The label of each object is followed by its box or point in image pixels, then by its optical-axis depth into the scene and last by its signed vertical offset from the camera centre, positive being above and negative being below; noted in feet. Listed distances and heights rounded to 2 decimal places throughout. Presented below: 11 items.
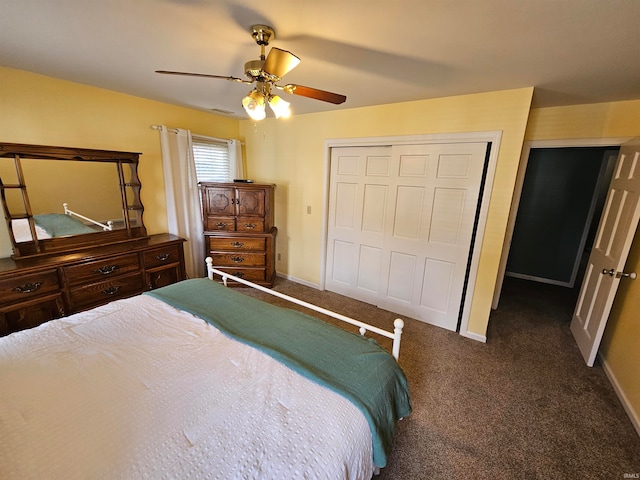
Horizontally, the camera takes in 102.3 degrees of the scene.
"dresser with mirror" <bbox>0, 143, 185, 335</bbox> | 6.52 -1.79
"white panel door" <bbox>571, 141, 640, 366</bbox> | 6.73 -1.57
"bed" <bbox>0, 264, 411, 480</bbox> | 2.68 -2.80
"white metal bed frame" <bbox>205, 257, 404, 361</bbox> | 4.46 -2.62
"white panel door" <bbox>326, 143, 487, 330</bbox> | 8.23 -1.27
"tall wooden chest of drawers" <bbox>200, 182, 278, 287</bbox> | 10.98 -1.96
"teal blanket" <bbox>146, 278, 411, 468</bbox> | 3.61 -2.76
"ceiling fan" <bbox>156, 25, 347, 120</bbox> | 4.13 +1.74
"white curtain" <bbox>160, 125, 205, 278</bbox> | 10.03 -0.50
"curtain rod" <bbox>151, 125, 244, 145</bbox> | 9.55 +1.92
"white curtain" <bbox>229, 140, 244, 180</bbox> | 12.26 +1.13
